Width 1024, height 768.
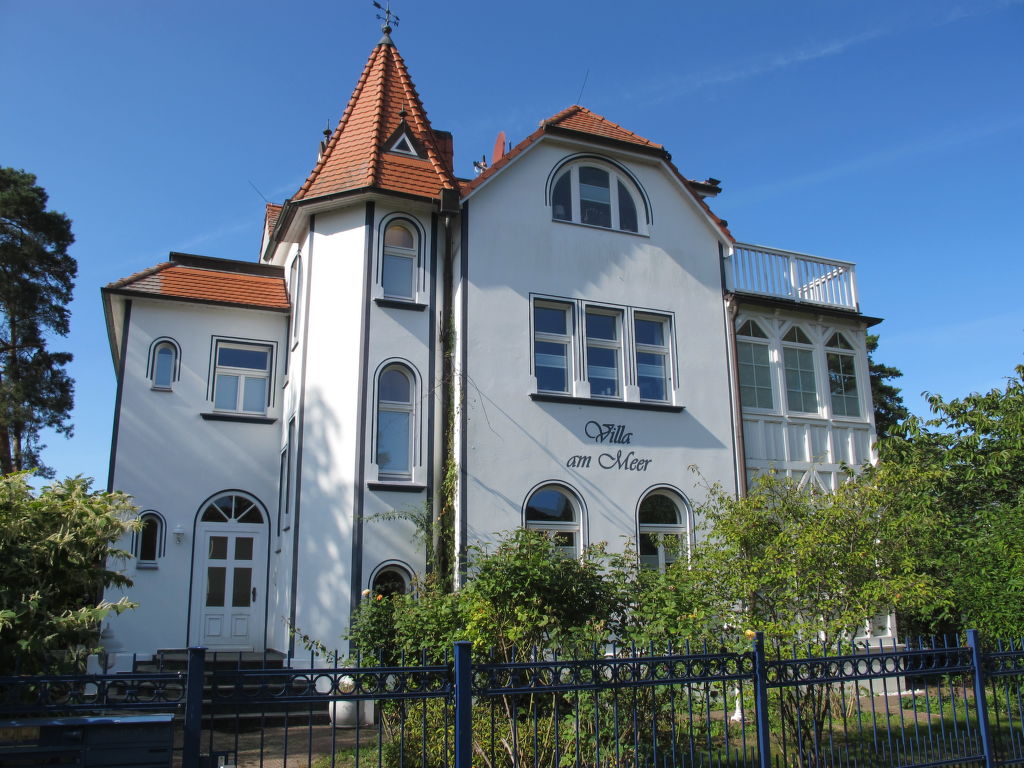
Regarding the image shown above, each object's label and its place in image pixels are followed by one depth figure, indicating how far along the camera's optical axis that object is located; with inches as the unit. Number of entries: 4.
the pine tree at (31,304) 994.1
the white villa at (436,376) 530.0
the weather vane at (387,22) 673.0
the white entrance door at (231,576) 592.4
